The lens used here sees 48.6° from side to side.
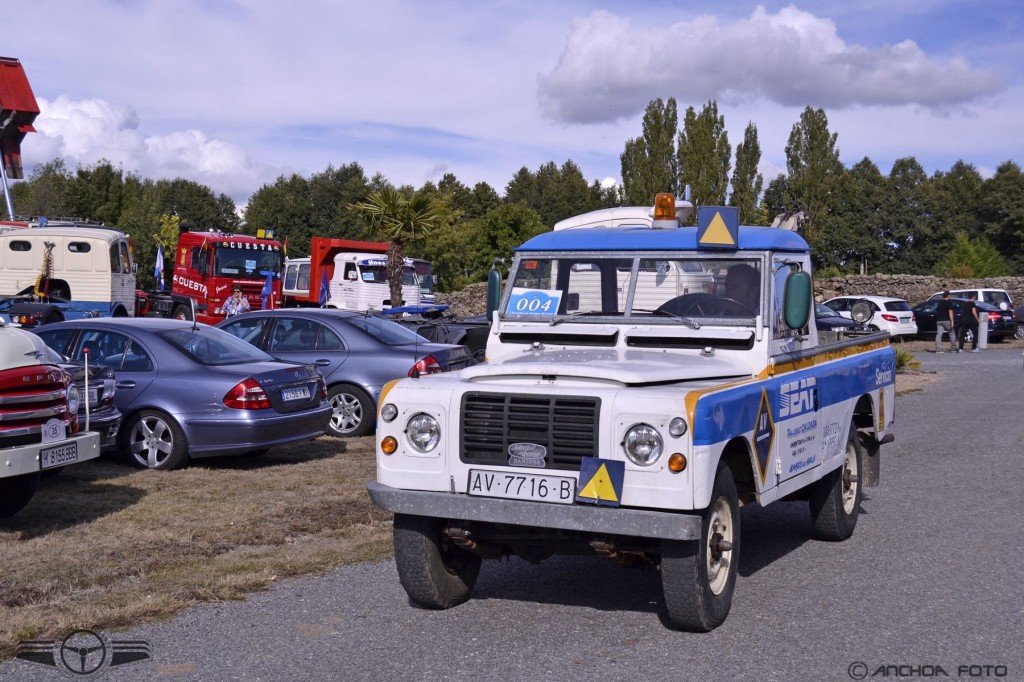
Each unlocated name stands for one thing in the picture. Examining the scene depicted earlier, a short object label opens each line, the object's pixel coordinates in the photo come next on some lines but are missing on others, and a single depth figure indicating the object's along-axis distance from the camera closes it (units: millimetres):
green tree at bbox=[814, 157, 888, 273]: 68000
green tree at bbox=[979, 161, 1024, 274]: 66250
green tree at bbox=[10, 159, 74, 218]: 67375
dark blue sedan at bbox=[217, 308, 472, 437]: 13062
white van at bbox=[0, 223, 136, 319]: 27297
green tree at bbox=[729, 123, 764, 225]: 51469
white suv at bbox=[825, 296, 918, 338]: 34688
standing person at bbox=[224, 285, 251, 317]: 31684
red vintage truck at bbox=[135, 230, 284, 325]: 32844
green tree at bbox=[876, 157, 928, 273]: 67562
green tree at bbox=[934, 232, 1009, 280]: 51250
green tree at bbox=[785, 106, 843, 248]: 59938
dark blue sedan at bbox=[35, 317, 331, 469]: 10570
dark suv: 35219
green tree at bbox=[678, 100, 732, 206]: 47344
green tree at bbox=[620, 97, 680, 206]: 49375
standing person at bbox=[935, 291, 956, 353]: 32969
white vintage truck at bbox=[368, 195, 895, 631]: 5520
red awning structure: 43562
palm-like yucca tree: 29312
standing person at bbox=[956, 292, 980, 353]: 33406
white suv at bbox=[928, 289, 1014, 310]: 36375
